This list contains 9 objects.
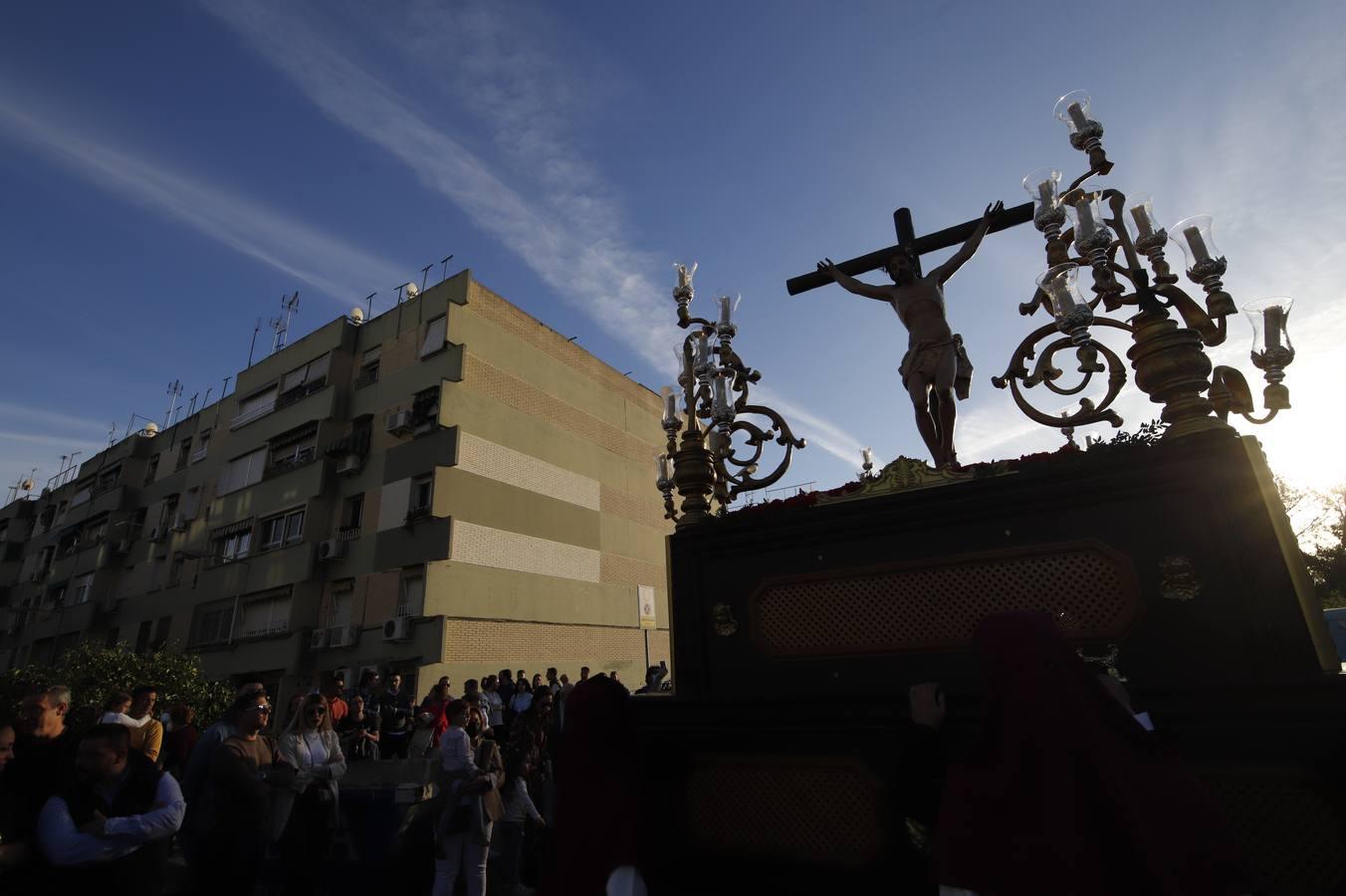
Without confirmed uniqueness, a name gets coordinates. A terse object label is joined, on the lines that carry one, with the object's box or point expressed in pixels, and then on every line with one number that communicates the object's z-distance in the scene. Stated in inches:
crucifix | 193.9
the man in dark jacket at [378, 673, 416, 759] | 432.3
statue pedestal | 119.3
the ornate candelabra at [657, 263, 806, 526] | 210.1
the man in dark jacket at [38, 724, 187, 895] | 131.6
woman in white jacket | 240.2
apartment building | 796.0
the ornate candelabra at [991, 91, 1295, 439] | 146.2
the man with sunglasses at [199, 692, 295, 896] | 199.2
